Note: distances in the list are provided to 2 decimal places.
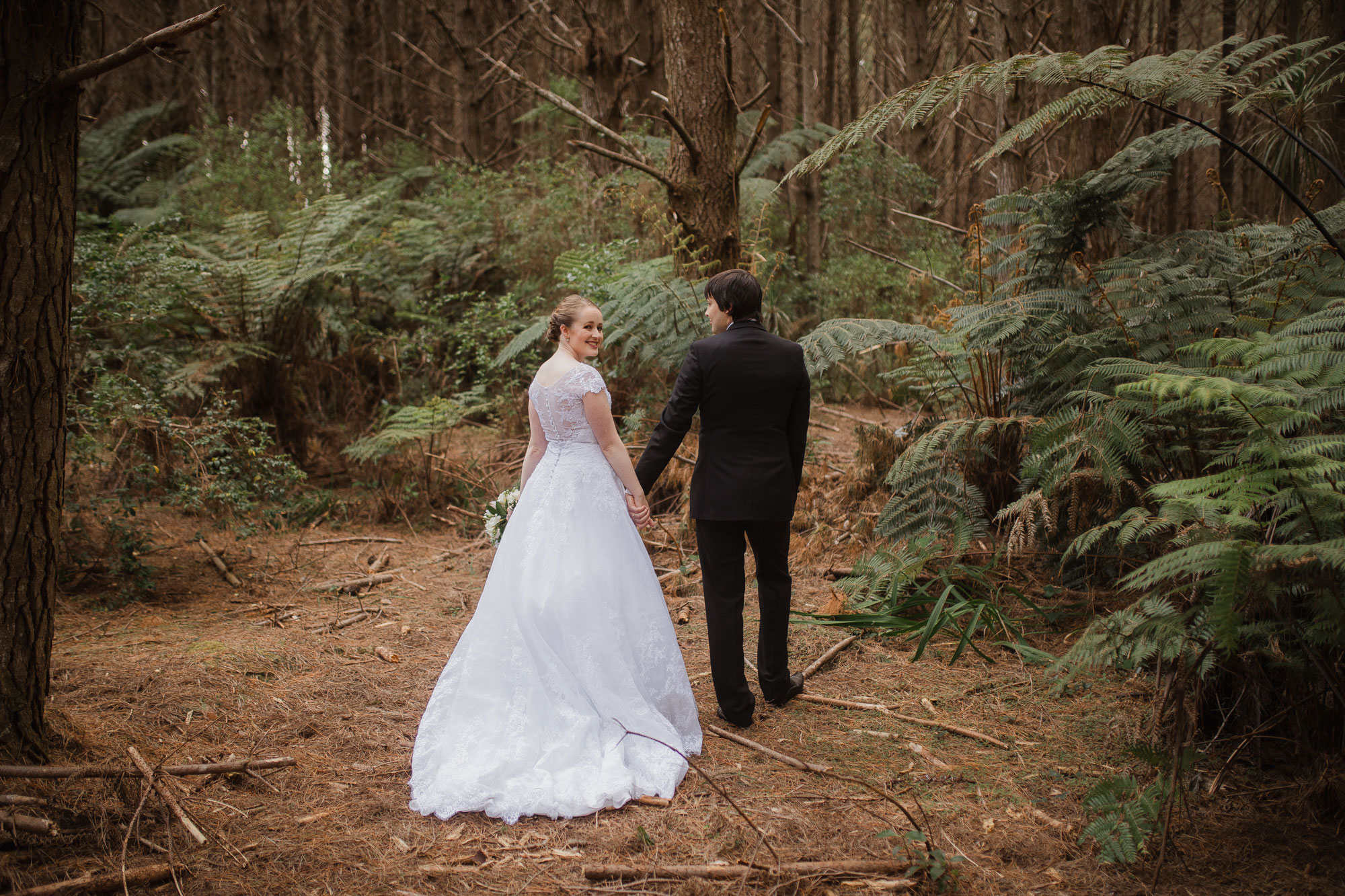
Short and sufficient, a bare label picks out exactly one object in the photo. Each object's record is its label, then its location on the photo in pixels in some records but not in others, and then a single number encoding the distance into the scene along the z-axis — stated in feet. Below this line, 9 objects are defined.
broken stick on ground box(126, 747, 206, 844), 9.71
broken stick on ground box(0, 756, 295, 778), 9.68
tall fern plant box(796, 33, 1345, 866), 9.20
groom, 12.73
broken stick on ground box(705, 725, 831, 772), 11.75
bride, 11.07
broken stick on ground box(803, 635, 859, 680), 15.20
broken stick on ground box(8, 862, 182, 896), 8.50
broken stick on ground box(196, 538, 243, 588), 19.80
